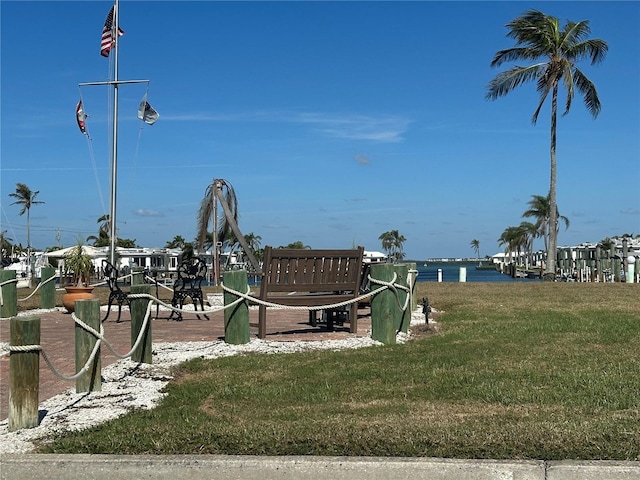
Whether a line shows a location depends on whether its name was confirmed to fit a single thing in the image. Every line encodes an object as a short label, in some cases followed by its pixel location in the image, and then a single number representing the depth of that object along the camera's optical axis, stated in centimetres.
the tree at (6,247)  10079
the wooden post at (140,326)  720
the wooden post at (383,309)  870
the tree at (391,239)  16312
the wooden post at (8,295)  1283
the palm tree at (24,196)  9900
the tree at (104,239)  9368
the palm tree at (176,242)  11826
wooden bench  905
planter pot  1305
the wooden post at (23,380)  491
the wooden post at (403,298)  970
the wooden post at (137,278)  1285
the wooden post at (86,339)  588
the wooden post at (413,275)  1390
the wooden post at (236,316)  838
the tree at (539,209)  9056
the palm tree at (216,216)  1835
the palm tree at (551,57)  3291
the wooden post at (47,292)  1442
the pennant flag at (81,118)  2367
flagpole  2039
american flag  2211
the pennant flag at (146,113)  2349
